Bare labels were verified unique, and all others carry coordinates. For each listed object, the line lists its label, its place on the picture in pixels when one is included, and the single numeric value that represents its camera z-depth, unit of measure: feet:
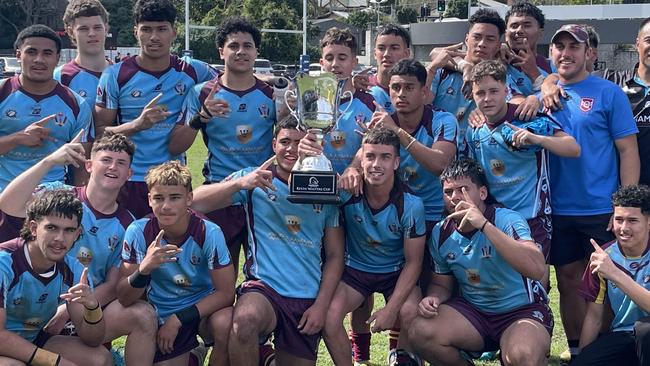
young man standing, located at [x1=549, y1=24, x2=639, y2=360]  16.92
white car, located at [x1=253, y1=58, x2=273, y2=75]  122.11
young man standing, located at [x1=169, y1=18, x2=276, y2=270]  17.84
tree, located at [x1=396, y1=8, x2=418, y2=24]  225.00
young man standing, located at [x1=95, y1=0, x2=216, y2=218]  18.21
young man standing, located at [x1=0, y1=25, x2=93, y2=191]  17.53
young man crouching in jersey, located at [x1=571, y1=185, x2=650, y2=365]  14.71
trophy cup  15.52
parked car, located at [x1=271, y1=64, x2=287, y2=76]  117.61
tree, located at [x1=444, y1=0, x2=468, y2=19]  214.28
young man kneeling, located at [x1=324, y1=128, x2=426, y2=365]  15.90
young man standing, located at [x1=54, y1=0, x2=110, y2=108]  19.29
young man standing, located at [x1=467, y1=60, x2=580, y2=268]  16.37
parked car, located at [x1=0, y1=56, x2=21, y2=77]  111.79
